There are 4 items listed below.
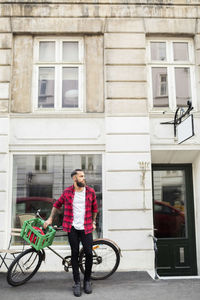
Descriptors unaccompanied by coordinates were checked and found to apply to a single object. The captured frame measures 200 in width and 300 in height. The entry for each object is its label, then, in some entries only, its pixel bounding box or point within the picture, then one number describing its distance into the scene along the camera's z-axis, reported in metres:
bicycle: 5.39
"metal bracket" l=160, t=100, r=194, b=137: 6.91
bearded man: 5.18
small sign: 6.28
